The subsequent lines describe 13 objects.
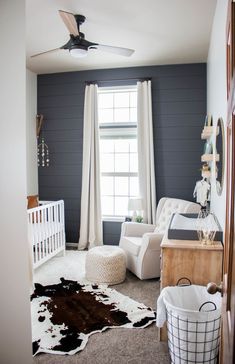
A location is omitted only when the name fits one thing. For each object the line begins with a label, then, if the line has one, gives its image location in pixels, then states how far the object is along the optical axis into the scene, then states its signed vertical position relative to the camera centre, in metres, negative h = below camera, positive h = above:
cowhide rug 2.34 -1.30
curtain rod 4.66 +1.38
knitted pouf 3.44 -1.12
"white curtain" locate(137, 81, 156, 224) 4.66 +0.30
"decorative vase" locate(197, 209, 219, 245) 2.32 -0.48
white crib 3.69 -0.81
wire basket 1.83 -1.02
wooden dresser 2.22 -0.70
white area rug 3.61 -1.31
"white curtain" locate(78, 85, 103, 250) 4.84 -0.19
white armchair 3.46 -0.89
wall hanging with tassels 5.21 +0.26
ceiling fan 2.86 +1.26
